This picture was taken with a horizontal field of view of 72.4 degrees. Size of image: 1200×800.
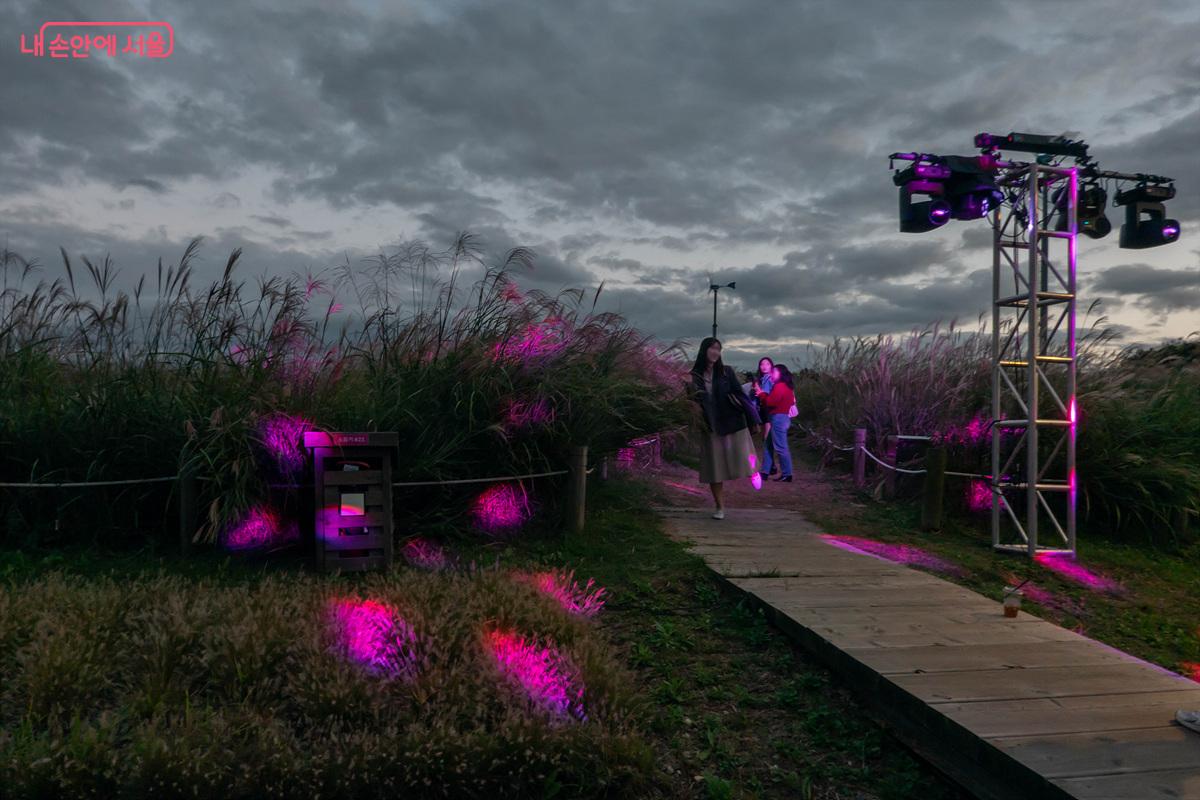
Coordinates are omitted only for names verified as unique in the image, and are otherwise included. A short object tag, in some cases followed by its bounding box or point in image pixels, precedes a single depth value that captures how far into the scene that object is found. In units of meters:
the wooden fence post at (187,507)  5.39
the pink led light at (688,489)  10.15
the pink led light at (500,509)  6.30
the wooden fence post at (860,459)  10.92
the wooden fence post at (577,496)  6.48
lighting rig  7.61
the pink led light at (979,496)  8.95
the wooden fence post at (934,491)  8.35
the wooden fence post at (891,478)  10.26
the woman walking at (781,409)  12.37
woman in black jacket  8.15
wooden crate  5.31
